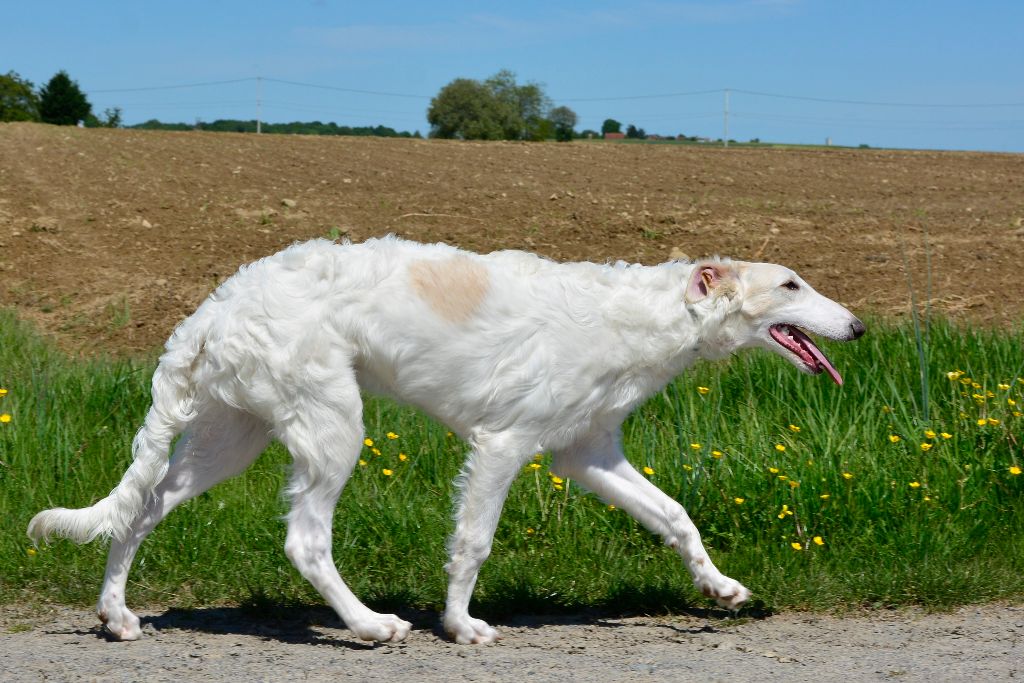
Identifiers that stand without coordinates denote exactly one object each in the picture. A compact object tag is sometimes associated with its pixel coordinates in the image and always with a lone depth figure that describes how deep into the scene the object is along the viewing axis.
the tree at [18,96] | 41.50
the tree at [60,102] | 42.00
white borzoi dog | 4.84
